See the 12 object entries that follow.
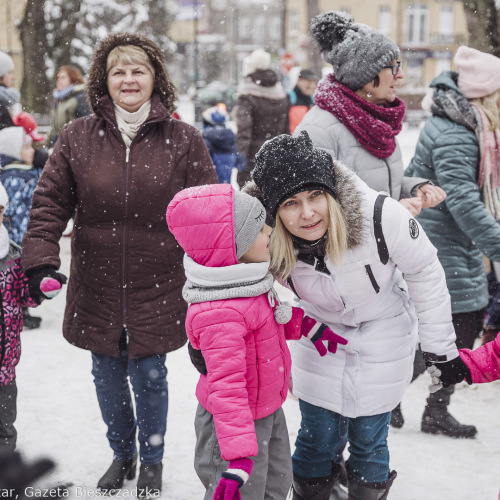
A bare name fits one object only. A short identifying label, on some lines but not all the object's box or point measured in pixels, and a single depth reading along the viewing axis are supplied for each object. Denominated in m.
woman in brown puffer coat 2.97
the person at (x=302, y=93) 8.83
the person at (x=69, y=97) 7.49
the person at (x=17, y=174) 5.03
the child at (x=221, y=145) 7.38
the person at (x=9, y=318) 2.96
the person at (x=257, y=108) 7.46
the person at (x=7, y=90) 5.16
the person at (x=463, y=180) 3.43
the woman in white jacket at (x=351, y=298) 2.38
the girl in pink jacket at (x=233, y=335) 2.10
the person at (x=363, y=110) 2.95
